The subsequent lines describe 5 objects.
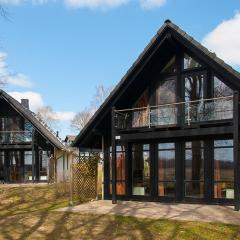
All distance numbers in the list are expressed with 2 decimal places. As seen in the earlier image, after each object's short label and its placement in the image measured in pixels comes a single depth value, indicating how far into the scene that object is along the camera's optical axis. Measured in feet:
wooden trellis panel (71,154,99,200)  40.05
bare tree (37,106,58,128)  161.57
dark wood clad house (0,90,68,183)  66.20
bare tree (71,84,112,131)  131.79
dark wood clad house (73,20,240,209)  33.26
